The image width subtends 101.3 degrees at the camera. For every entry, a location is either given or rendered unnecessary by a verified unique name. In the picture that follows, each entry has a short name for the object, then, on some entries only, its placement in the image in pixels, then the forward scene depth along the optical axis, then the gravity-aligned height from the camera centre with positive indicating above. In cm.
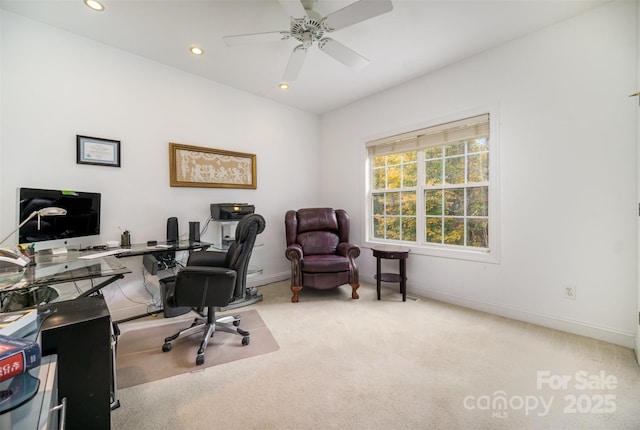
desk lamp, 170 +1
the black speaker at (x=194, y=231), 299 -20
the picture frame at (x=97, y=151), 250 +62
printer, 312 +3
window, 297 +32
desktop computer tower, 108 -62
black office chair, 193 -53
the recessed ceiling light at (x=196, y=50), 268 +169
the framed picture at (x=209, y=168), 310 +59
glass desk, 133 -35
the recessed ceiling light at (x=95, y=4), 206 +168
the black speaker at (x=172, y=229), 290 -18
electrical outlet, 233 -72
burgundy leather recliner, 323 -51
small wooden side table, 316 -60
